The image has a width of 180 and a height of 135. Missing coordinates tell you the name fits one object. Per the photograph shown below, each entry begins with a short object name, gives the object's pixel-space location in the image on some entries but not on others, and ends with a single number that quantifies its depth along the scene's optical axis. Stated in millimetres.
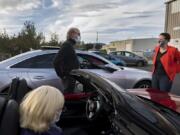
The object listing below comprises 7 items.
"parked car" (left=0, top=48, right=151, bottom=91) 2891
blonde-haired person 933
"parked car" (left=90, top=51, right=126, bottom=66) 9245
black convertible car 1031
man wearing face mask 2464
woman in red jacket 2681
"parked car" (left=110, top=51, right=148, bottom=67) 13241
